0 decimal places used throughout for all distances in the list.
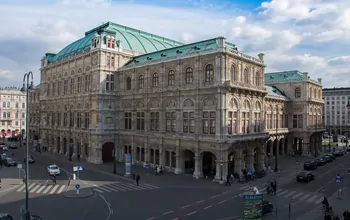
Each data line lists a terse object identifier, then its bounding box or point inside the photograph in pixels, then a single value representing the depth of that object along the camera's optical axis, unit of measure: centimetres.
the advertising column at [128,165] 4475
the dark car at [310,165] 5241
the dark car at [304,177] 4238
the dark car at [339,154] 7149
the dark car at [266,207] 2746
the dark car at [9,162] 5389
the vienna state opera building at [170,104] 4391
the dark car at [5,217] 2148
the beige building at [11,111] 11062
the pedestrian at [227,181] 3981
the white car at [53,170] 4453
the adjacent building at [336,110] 14025
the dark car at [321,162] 5694
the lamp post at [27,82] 2045
